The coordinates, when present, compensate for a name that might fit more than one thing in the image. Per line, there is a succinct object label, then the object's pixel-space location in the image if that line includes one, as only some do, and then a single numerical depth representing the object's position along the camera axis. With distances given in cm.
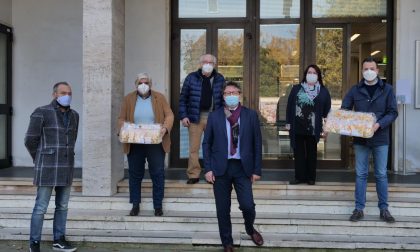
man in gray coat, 530
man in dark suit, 511
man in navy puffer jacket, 690
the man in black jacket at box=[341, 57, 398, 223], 577
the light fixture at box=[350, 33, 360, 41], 896
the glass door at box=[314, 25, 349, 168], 877
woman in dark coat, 683
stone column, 680
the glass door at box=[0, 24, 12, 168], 904
